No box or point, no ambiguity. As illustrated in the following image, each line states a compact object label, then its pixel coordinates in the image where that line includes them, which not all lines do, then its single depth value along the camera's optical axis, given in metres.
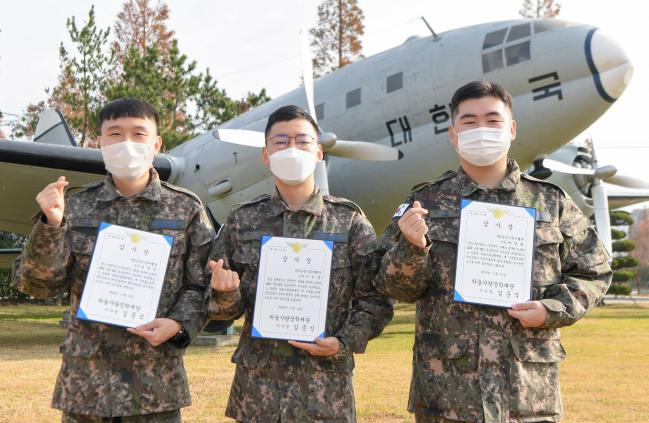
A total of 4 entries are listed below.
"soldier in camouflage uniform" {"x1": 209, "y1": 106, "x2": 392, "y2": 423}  3.30
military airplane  11.38
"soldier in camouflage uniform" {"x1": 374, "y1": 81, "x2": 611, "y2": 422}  3.14
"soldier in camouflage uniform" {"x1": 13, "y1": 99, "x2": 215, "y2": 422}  3.28
